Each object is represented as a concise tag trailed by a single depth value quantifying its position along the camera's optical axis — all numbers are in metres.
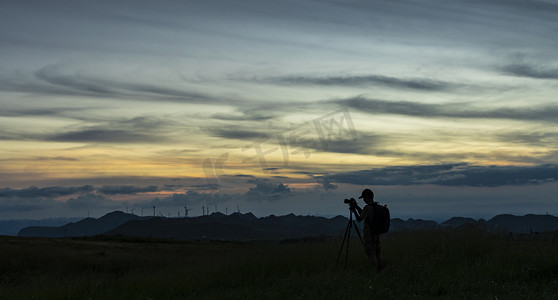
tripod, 14.89
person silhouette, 14.04
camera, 14.88
